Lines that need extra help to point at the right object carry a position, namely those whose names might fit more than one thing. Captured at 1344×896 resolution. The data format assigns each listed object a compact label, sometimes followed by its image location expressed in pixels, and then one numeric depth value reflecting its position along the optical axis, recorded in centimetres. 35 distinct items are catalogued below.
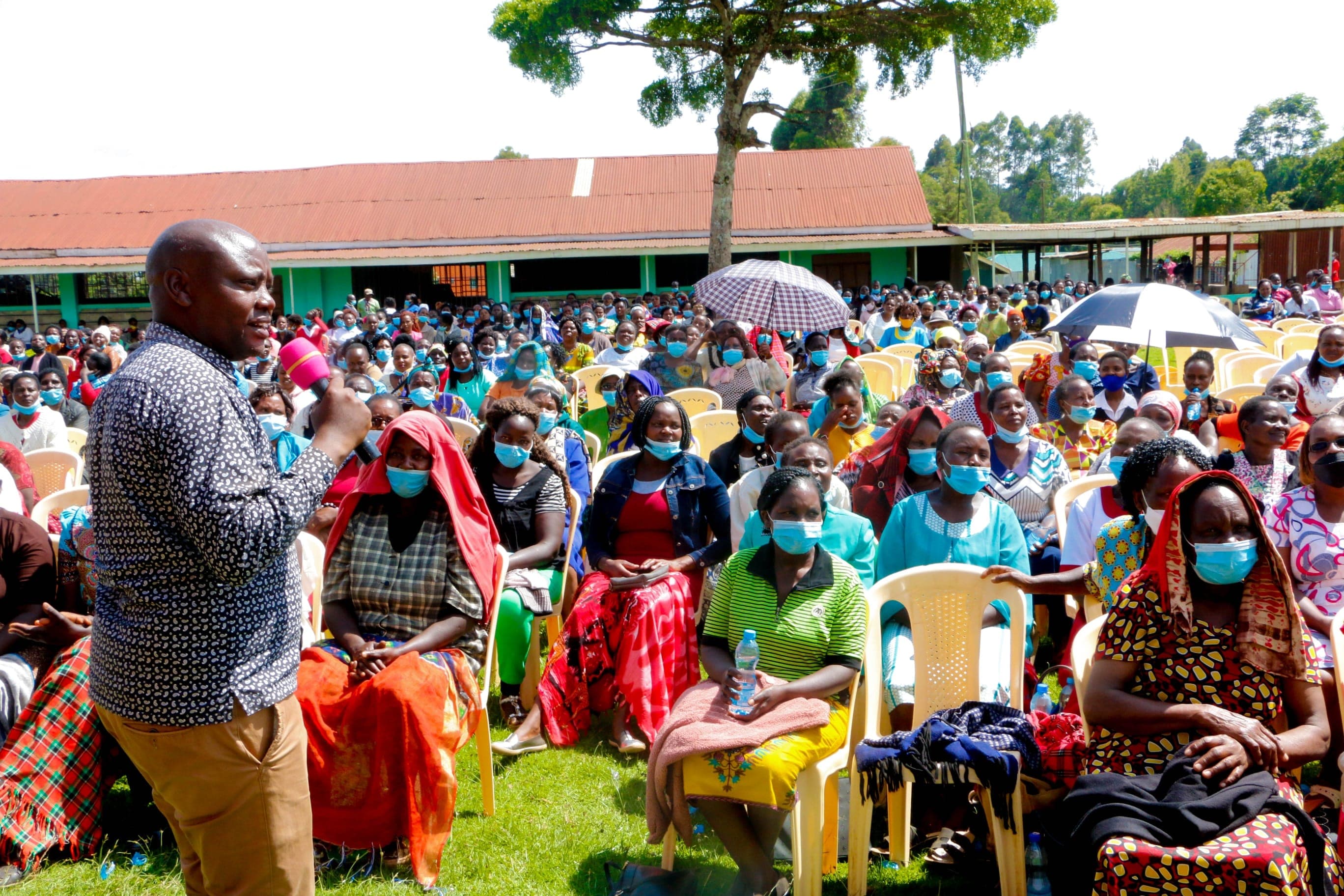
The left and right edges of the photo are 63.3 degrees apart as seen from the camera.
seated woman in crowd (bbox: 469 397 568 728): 484
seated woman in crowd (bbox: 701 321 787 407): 900
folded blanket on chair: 312
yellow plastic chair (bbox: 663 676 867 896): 325
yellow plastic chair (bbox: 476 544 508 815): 403
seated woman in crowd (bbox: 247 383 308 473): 596
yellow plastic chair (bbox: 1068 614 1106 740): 329
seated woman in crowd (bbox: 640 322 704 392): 961
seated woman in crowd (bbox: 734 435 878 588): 443
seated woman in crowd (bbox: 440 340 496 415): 987
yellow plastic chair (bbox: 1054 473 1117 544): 517
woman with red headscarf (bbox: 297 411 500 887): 365
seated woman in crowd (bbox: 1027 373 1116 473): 639
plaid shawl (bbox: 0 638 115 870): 364
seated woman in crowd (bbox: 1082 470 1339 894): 290
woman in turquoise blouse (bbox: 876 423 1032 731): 425
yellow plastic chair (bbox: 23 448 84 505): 654
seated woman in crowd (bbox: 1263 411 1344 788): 385
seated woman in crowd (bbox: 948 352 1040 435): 647
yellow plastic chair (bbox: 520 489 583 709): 497
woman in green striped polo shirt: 334
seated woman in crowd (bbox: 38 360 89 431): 896
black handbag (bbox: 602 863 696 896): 340
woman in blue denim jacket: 457
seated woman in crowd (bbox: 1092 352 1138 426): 730
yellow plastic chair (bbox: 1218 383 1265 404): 745
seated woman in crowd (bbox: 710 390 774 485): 596
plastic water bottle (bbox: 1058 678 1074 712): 384
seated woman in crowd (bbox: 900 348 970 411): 755
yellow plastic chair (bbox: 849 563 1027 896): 387
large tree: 2061
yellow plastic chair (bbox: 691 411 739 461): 757
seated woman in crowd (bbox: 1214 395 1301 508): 507
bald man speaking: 194
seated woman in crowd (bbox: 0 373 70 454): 762
